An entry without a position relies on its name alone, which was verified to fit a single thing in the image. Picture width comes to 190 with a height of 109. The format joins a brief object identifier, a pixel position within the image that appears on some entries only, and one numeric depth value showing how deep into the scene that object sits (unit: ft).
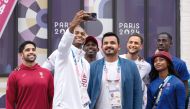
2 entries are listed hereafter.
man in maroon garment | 22.67
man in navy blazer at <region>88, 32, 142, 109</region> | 20.15
